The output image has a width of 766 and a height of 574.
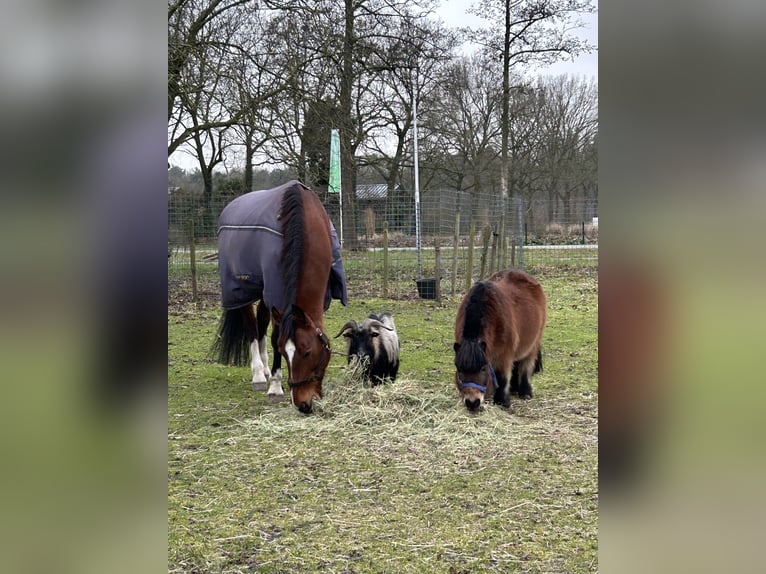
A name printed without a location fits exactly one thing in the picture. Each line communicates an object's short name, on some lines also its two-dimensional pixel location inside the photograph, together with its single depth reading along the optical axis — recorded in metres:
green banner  9.99
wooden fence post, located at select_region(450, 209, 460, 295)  10.46
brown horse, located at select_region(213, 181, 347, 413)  4.35
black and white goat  5.12
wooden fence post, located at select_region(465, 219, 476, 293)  10.03
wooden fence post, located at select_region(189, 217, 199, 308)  10.11
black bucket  10.50
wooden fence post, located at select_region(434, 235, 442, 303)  10.02
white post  11.22
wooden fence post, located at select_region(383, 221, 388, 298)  10.57
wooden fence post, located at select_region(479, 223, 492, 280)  10.49
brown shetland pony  4.16
